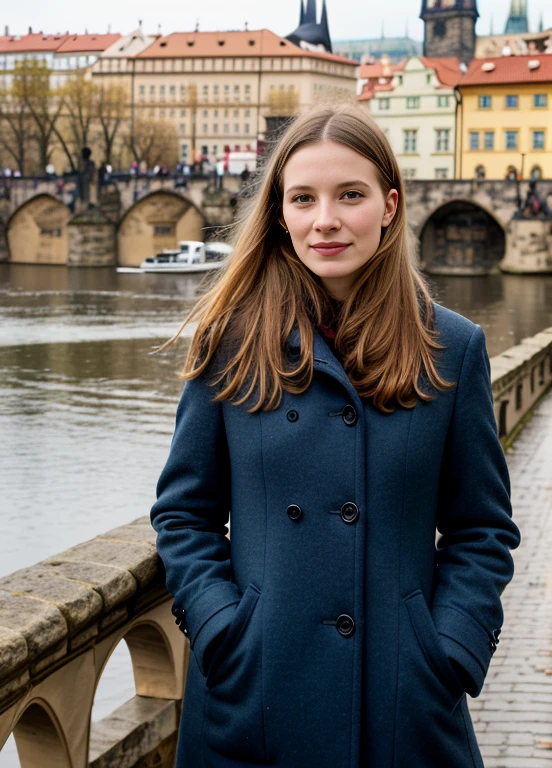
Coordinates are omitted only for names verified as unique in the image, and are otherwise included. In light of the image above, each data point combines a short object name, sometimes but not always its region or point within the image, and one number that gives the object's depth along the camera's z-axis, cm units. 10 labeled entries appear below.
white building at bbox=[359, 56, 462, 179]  5672
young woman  171
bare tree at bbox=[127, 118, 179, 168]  6588
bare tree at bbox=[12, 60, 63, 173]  6031
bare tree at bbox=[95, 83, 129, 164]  6158
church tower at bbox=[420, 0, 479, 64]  8150
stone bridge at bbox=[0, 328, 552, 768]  181
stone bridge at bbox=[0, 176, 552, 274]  4788
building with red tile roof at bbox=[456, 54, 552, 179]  5434
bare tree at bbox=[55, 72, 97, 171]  6122
